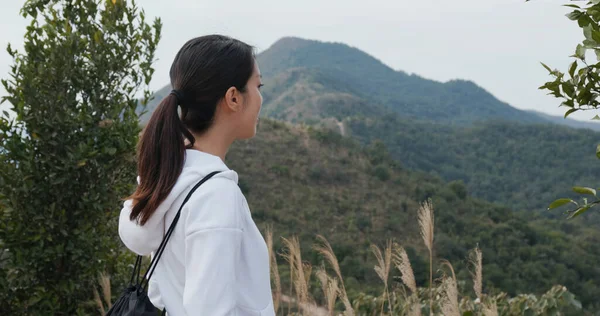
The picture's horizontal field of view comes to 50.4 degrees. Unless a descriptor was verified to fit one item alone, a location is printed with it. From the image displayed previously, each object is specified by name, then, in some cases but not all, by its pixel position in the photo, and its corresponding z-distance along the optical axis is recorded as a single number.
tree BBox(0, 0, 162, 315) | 3.03
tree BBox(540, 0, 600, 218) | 1.22
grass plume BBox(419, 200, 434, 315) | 2.23
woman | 1.07
